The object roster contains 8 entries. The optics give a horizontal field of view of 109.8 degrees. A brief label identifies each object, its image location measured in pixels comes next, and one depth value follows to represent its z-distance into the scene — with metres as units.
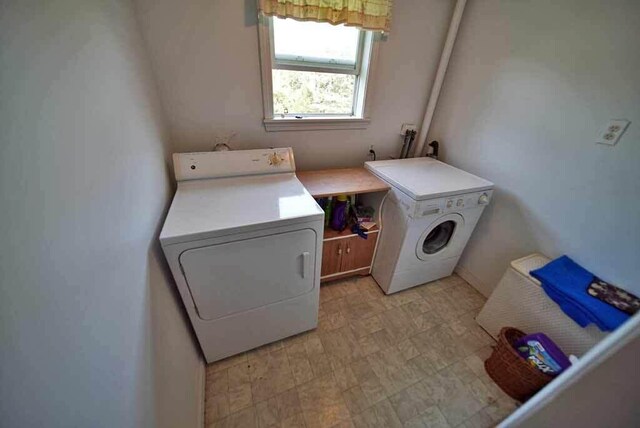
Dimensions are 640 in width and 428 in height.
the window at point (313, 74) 1.54
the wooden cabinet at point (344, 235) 1.64
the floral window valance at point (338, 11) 1.31
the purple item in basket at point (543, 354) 1.20
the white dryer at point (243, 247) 1.04
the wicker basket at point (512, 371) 1.22
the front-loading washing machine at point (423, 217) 1.54
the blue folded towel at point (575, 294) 1.09
